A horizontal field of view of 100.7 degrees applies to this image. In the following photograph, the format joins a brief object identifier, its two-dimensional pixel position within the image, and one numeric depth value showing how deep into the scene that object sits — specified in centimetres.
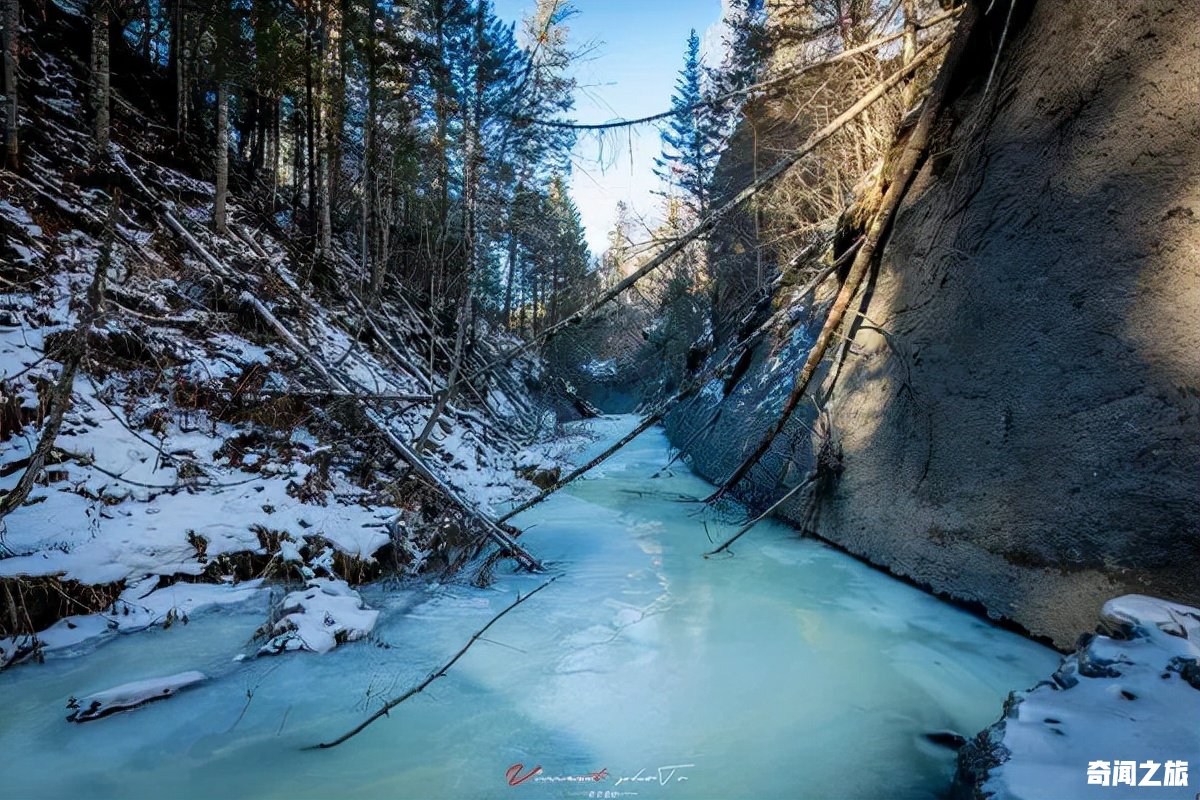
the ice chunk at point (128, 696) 238
